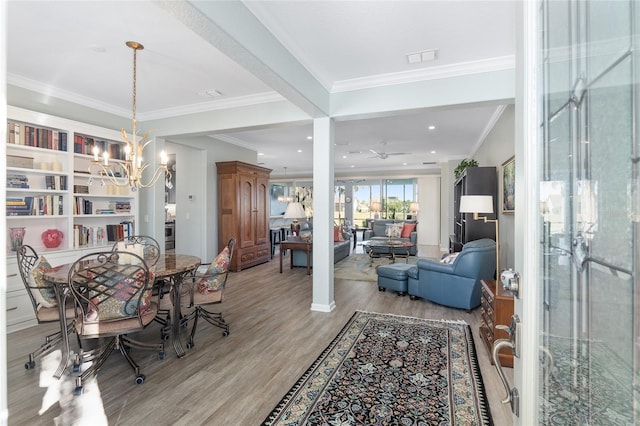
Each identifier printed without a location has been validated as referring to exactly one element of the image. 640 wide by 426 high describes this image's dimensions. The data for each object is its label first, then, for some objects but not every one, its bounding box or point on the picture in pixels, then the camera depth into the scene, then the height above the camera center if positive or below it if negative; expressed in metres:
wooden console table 2.71 -0.92
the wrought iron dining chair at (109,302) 2.34 -0.69
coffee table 7.43 -0.93
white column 4.15 -0.08
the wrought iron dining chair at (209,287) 3.12 -0.77
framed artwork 4.25 +0.33
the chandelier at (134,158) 3.07 +0.55
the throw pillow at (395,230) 9.63 -0.59
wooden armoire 6.68 +0.02
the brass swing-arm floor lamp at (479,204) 4.01 +0.08
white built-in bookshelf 3.70 +0.25
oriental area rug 2.05 -1.30
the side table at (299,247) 6.50 -0.73
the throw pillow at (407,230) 9.43 -0.58
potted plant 6.47 +0.93
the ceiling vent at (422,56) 3.22 +1.58
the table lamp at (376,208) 13.30 +0.10
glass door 0.58 -0.01
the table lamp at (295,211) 7.07 -0.01
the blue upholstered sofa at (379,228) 10.46 -0.58
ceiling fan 7.87 +1.51
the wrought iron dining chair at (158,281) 2.97 -0.59
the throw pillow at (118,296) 2.36 -0.63
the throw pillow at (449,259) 4.32 -0.67
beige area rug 6.12 -1.24
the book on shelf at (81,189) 4.44 +0.31
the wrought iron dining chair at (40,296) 2.66 -0.72
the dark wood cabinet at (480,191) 5.26 +0.32
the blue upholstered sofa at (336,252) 7.00 -0.95
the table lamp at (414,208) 11.83 +0.09
